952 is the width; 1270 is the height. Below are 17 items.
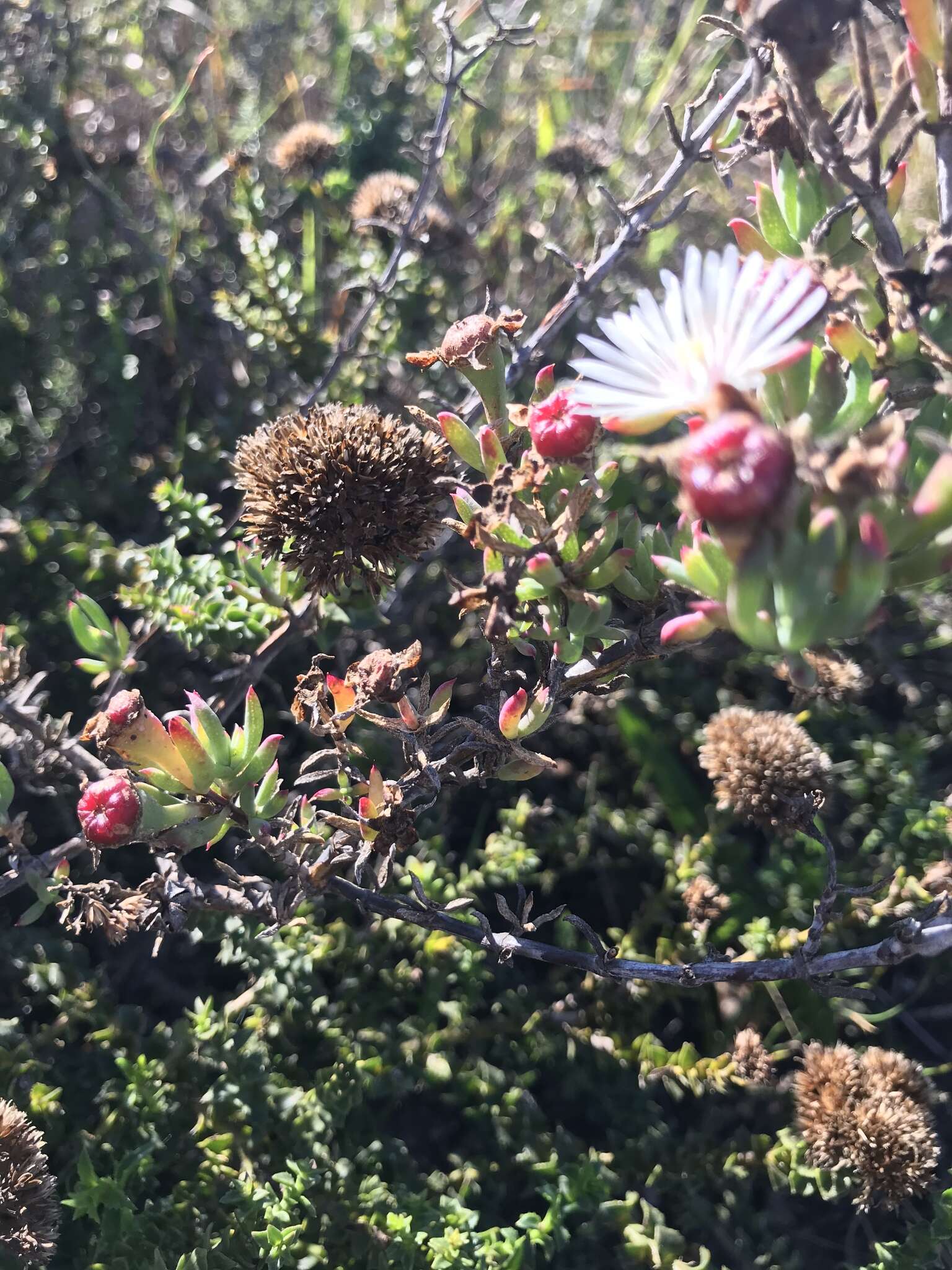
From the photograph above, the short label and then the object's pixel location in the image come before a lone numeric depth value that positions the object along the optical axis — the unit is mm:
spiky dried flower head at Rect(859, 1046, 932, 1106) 217
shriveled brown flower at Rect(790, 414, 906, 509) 118
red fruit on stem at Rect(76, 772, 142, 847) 164
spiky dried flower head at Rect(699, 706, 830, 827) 226
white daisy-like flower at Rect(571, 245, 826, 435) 127
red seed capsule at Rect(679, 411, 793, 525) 115
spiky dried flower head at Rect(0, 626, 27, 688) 204
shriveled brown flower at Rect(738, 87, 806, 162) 164
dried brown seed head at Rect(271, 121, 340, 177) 322
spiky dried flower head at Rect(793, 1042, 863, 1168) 213
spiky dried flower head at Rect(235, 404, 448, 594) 183
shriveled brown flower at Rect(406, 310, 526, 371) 169
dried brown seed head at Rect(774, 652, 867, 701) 243
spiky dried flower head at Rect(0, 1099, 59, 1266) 185
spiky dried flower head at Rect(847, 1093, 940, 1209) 208
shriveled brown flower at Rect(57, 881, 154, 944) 180
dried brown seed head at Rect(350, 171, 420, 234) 307
